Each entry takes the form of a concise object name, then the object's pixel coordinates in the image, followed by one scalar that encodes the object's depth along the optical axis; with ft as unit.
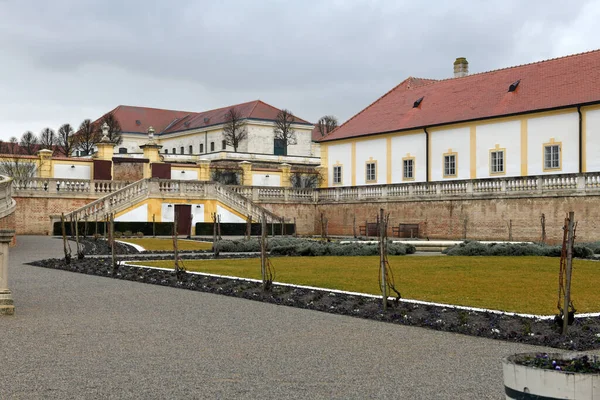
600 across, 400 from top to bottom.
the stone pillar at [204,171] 203.21
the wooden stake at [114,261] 70.61
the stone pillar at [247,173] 205.46
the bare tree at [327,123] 435.94
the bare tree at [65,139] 334.24
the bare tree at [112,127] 367.02
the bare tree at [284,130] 365.81
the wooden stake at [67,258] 79.29
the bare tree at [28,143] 344.47
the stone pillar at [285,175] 205.87
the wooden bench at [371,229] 159.02
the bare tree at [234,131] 354.13
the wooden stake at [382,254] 45.80
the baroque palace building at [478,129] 147.43
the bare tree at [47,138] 349.61
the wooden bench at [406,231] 151.53
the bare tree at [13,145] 345.92
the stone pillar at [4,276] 44.68
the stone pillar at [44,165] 184.55
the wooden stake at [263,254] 55.53
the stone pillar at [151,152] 219.00
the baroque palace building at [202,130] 359.87
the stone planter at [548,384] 16.71
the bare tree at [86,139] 338.89
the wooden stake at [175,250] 65.77
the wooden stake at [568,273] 37.50
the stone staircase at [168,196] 147.84
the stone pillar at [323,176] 202.59
